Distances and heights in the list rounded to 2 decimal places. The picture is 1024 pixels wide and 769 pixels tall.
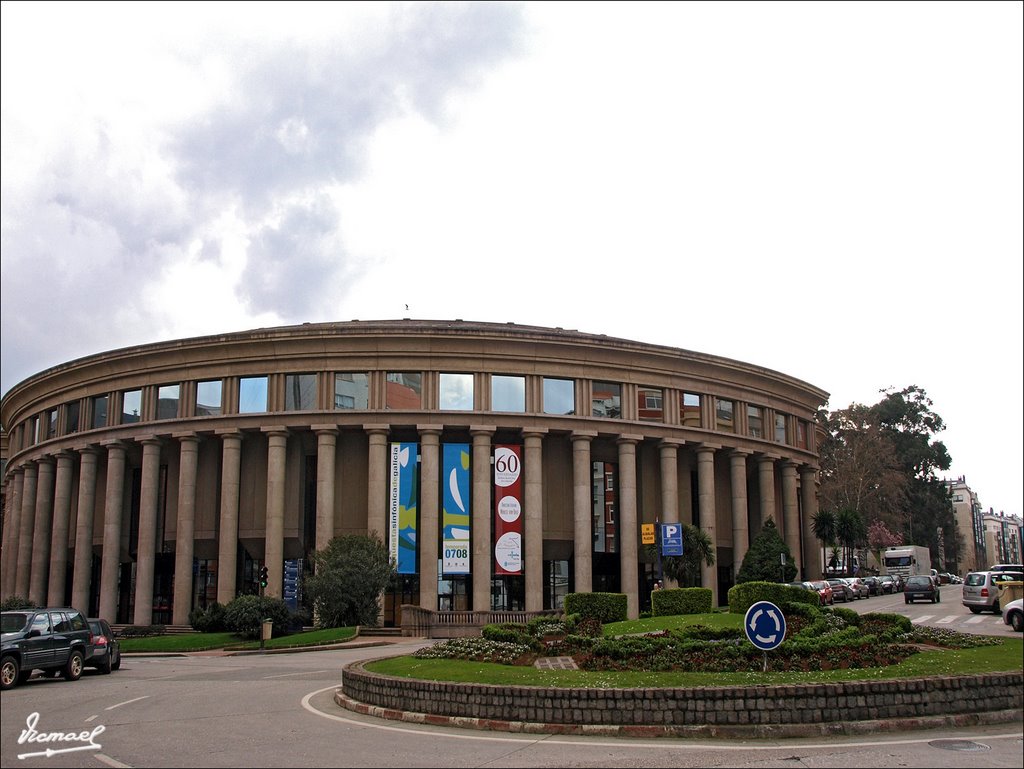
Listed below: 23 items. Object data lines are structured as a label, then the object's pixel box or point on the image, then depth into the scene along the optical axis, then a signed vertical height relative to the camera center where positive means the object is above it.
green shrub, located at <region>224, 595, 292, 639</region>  45.28 -3.83
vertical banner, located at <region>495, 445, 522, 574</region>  55.53 +1.23
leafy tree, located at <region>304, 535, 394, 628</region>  47.69 -2.40
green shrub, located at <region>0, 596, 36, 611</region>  54.24 -3.91
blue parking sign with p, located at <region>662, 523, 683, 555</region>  51.72 -0.43
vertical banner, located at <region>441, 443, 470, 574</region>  54.91 +1.30
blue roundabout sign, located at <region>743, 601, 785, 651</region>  15.44 -1.54
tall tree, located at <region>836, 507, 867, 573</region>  69.56 +0.20
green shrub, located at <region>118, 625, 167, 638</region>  51.53 -5.20
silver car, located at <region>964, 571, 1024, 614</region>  35.56 -2.40
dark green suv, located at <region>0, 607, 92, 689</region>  14.60 -1.89
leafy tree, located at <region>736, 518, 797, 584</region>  58.59 -1.90
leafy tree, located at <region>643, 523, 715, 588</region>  55.28 -1.60
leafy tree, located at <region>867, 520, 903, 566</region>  96.81 -0.86
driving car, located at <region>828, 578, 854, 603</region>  54.82 -3.49
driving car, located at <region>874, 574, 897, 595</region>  66.75 -3.88
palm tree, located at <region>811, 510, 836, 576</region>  69.06 +0.22
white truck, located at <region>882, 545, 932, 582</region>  73.19 -2.42
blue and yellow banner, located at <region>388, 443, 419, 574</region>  54.72 +1.43
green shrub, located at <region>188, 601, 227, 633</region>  49.00 -4.42
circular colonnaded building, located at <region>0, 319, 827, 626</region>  55.75 +4.37
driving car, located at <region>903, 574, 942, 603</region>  48.91 -3.09
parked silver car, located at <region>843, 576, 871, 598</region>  59.27 -3.56
